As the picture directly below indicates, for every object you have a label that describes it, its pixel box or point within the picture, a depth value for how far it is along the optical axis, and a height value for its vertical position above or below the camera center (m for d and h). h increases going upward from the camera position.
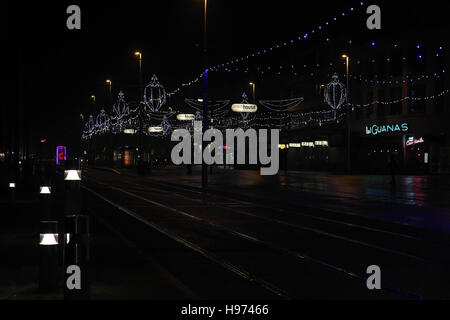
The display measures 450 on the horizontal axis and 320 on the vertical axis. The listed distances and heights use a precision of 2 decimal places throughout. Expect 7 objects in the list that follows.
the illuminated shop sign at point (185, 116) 55.71 +3.95
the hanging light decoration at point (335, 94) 52.50 +5.88
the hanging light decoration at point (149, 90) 41.94 +5.44
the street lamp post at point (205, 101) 30.17 +3.09
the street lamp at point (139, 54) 46.40 +8.24
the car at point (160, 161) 85.97 -0.48
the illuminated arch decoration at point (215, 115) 72.69 +5.39
